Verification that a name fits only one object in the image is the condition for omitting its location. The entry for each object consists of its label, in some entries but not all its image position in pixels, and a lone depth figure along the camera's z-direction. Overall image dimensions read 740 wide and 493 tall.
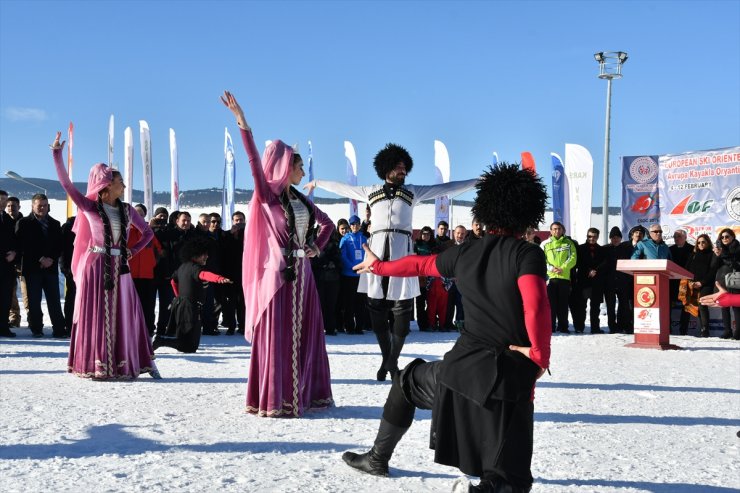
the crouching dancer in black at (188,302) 9.45
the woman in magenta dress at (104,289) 7.54
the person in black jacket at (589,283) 14.34
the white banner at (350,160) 27.75
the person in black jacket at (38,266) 11.84
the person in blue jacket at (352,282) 13.79
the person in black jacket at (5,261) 11.71
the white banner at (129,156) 23.25
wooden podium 11.81
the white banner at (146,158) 23.70
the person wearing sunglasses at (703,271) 13.87
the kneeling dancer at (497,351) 3.52
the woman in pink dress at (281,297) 5.92
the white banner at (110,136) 24.20
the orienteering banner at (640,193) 17.30
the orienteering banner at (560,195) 19.88
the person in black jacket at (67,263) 12.05
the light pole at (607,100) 24.19
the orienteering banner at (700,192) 15.55
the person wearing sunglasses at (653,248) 13.77
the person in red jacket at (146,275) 11.17
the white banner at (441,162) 26.27
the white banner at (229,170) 24.06
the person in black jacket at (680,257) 14.44
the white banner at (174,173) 25.00
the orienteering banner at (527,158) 20.78
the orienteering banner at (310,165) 27.22
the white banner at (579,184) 19.77
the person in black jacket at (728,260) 13.27
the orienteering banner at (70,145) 24.20
